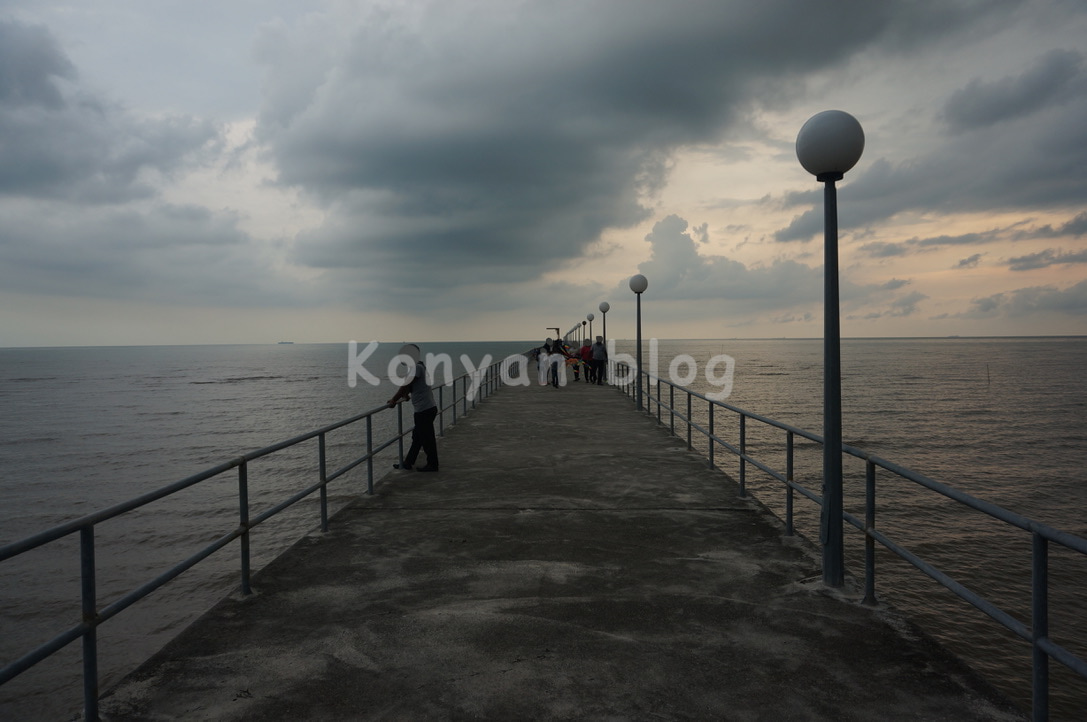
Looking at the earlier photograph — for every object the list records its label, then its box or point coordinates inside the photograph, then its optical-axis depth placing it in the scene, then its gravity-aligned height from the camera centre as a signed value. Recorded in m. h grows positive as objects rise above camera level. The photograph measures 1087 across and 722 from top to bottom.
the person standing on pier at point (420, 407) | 8.36 -0.69
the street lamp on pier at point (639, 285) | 16.69 +1.73
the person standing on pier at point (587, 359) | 25.14 -0.20
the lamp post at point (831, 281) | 4.59 +0.51
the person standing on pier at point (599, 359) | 24.03 -0.20
